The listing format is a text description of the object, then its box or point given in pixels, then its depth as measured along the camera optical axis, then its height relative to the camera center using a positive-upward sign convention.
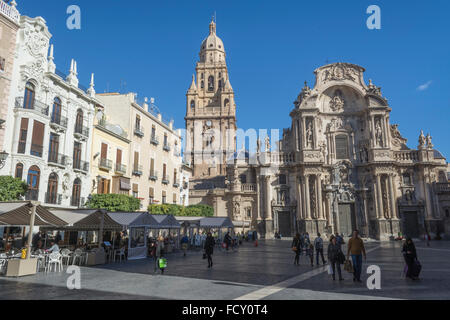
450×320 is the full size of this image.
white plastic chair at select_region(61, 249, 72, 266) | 14.81 -1.48
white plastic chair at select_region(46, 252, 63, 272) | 13.64 -1.52
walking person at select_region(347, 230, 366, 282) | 10.64 -1.09
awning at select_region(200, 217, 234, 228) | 26.94 -0.19
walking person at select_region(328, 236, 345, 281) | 10.91 -1.16
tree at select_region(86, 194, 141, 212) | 24.03 +1.35
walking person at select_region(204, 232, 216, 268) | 14.71 -1.20
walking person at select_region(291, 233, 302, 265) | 15.57 -1.25
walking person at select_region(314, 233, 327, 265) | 15.26 -1.26
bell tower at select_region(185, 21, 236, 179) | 62.81 +19.22
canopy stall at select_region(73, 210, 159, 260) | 16.84 -0.11
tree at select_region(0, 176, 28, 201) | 17.05 +1.74
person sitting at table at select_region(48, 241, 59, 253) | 14.41 -1.22
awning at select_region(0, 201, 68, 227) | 12.67 +0.23
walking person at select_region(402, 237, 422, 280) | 10.85 -1.37
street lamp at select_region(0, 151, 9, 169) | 17.92 +3.46
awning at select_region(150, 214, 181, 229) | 20.76 -0.11
